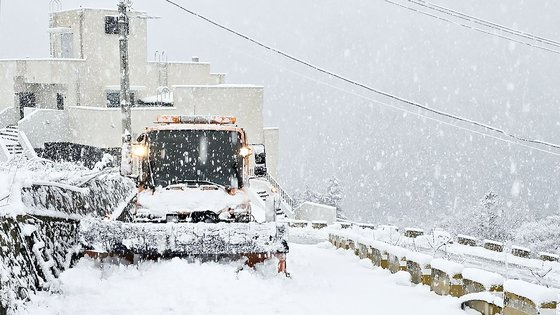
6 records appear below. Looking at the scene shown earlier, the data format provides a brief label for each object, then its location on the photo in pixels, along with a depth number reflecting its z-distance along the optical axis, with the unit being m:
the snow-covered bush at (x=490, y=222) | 69.25
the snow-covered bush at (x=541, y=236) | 63.66
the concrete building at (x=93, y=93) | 36.88
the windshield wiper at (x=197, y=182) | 11.79
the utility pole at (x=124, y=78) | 21.30
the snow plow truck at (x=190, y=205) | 10.30
